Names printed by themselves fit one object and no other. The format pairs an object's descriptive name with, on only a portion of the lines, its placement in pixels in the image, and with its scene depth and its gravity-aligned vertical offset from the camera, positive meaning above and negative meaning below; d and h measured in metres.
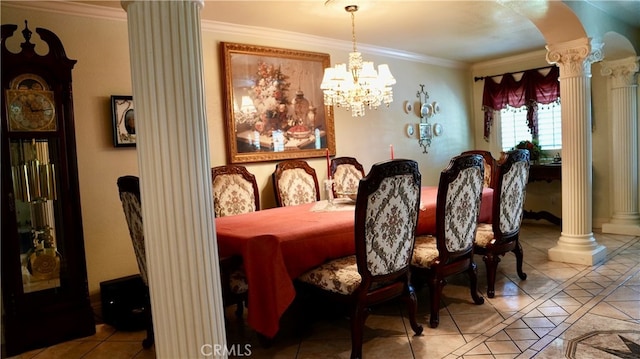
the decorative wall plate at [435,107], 6.08 +0.57
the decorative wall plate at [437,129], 6.12 +0.27
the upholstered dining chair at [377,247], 2.23 -0.51
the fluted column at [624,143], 5.03 -0.06
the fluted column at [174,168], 1.39 -0.01
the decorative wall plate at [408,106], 5.75 +0.57
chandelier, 3.58 +0.57
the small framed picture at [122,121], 3.41 +0.35
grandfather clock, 2.71 -0.22
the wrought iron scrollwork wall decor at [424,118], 5.92 +0.42
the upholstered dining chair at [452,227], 2.68 -0.51
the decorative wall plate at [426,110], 5.92 +0.53
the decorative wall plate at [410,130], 5.80 +0.27
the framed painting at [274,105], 4.13 +0.53
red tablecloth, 2.33 -0.52
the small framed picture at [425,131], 5.95 +0.25
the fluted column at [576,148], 3.87 -0.07
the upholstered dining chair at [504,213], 3.12 -0.50
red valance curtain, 5.69 +0.69
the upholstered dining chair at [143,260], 2.30 -0.56
